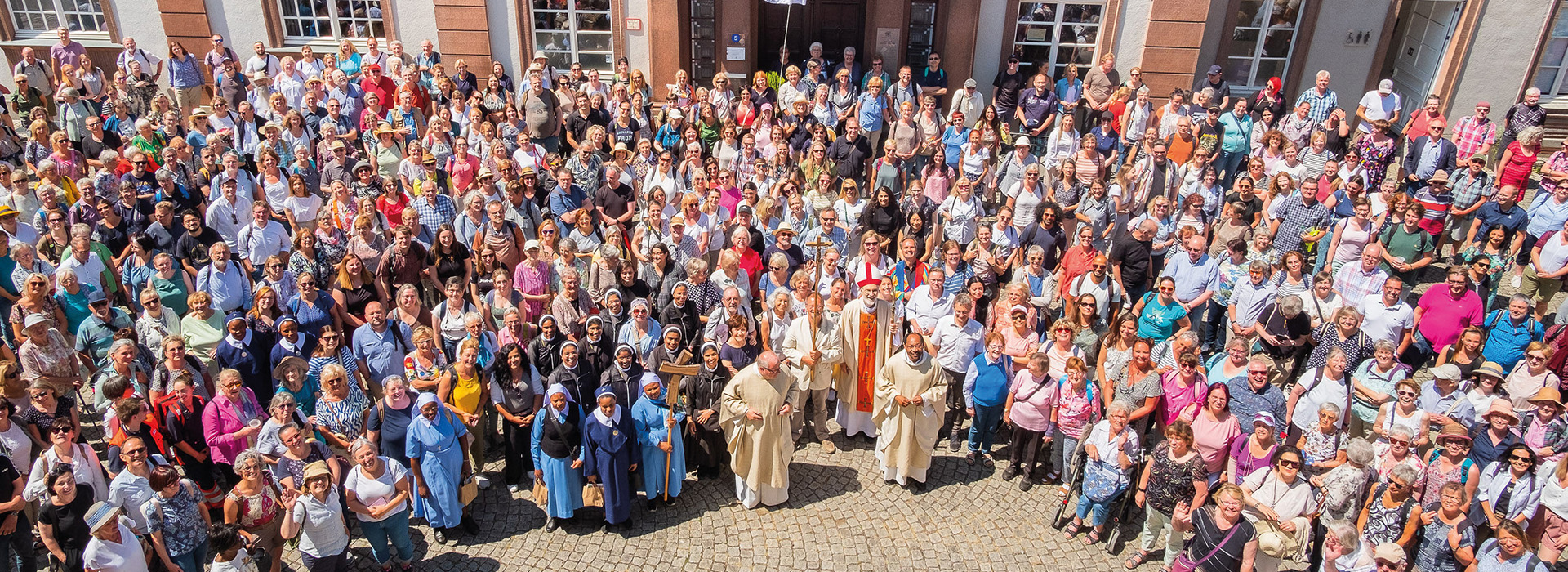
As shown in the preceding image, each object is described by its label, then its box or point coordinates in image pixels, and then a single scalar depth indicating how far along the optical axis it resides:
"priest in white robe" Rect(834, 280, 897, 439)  8.11
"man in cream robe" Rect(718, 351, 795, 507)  7.25
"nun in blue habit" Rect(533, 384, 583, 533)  6.89
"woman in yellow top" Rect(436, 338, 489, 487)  7.17
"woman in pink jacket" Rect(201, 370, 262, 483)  6.72
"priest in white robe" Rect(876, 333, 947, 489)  7.48
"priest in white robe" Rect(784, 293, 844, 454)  7.89
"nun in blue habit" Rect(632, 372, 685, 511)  7.13
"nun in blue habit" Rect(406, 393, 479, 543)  6.71
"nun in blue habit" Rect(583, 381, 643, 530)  6.90
